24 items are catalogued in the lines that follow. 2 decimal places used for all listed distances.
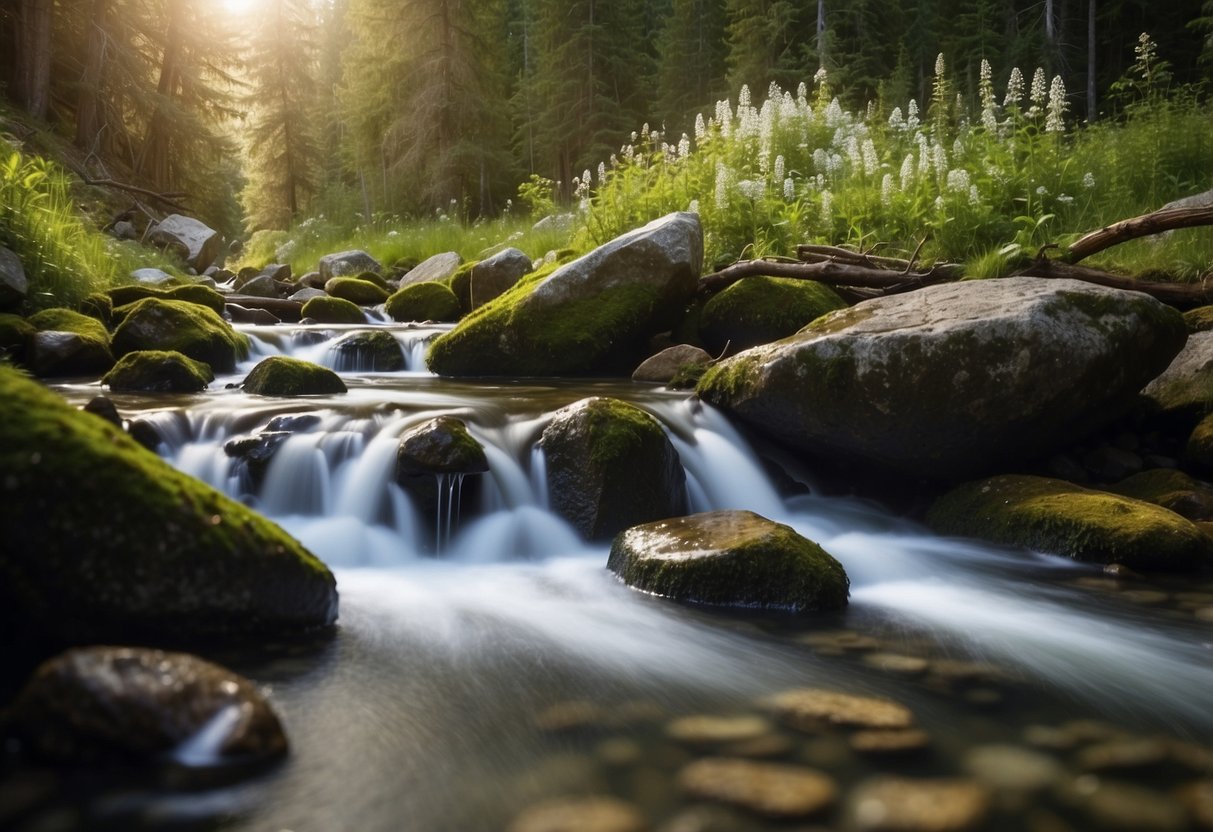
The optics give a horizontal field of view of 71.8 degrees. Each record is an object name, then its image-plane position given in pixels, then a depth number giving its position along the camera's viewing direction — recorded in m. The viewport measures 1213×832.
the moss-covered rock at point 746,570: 3.74
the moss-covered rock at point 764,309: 7.84
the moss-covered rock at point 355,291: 14.85
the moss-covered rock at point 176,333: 8.41
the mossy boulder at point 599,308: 8.14
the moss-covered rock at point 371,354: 9.68
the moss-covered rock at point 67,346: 7.64
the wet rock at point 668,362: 7.91
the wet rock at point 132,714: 2.11
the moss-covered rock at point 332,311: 13.27
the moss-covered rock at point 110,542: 2.55
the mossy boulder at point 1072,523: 4.28
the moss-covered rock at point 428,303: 13.15
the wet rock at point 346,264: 18.77
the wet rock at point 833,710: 2.55
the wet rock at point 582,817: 1.98
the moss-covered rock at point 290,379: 7.11
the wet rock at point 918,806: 2.00
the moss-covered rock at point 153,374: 7.22
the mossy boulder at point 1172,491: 5.00
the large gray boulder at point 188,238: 19.59
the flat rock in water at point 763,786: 2.06
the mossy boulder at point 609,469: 4.75
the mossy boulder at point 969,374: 5.07
